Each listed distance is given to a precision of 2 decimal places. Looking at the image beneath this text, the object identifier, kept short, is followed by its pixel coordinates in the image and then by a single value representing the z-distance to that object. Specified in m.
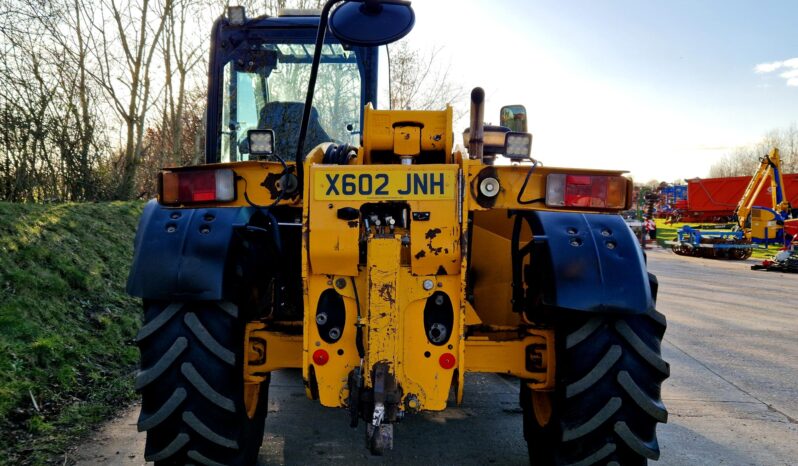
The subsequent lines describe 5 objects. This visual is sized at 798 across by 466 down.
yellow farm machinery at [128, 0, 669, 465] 2.21
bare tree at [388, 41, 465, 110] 16.47
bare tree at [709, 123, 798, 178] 60.62
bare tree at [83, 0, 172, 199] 11.76
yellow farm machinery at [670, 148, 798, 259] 17.70
